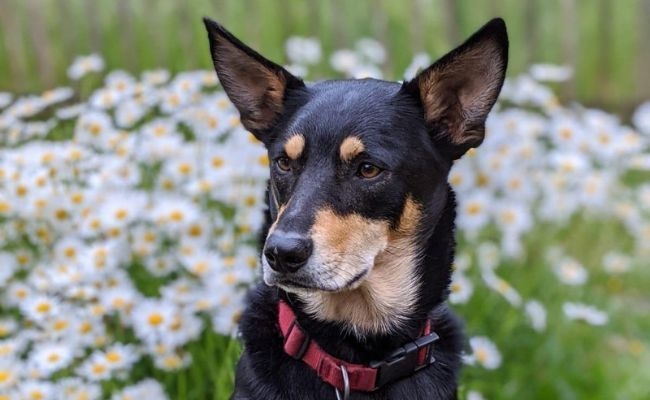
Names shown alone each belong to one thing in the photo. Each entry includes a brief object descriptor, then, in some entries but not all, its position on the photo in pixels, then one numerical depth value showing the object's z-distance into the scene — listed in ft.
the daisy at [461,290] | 12.44
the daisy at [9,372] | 10.69
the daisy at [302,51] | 16.07
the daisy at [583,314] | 12.54
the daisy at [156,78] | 14.21
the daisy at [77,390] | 10.52
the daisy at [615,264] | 16.93
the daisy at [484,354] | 11.98
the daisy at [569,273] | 14.43
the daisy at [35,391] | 10.52
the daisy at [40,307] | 11.40
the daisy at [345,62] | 15.85
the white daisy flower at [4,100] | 14.64
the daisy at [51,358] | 10.66
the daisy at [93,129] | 13.24
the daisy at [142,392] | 10.69
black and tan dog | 8.35
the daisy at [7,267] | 12.31
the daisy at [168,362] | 11.27
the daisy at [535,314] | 12.92
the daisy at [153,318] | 11.14
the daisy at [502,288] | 12.69
